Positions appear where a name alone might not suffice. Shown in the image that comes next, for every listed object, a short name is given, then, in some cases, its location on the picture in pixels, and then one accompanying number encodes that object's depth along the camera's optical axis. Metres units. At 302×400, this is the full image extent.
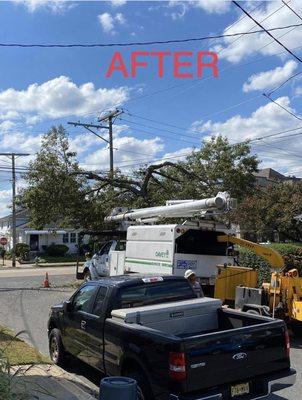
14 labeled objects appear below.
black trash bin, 4.36
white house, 59.44
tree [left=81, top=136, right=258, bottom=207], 26.34
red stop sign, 45.44
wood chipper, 10.54
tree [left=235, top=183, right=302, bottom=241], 28.83
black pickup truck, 5.27
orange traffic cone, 22.35
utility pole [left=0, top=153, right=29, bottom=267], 42.94
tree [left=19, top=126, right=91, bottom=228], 23.36
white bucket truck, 13.60
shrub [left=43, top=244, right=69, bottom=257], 53.22
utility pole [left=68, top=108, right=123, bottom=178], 35.78
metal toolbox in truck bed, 6.50
